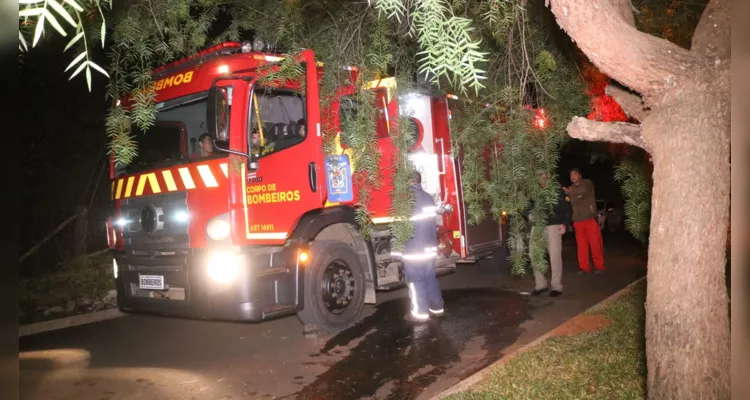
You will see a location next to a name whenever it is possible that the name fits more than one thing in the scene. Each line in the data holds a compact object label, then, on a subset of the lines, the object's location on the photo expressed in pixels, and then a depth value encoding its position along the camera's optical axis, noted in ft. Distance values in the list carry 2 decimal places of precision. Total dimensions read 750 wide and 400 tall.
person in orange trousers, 30.25
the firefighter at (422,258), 20.61
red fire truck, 16.69
